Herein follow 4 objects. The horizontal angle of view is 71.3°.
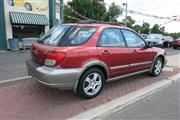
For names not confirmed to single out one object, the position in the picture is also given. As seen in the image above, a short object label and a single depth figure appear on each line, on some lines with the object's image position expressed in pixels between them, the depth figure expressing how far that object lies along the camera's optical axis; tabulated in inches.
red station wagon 97.7
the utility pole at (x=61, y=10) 460.9
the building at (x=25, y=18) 364.2
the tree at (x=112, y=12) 834.3
